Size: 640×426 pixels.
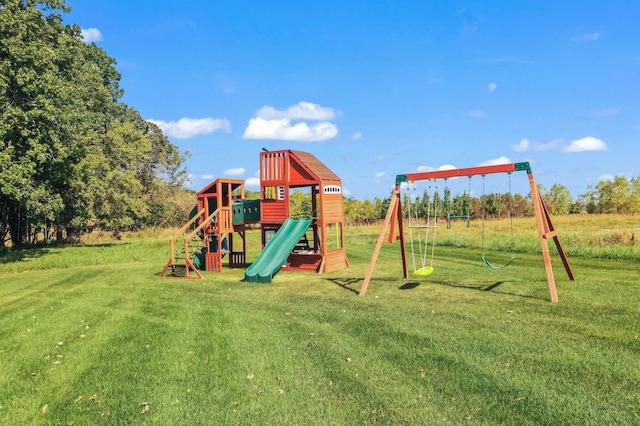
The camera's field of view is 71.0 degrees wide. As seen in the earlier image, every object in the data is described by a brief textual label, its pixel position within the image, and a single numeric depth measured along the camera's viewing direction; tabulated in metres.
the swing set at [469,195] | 9.99
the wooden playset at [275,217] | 16.14
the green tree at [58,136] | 20.17
